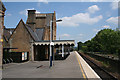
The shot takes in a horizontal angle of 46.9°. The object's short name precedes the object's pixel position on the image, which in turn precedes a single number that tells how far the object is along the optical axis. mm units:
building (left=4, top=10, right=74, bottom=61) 27344
